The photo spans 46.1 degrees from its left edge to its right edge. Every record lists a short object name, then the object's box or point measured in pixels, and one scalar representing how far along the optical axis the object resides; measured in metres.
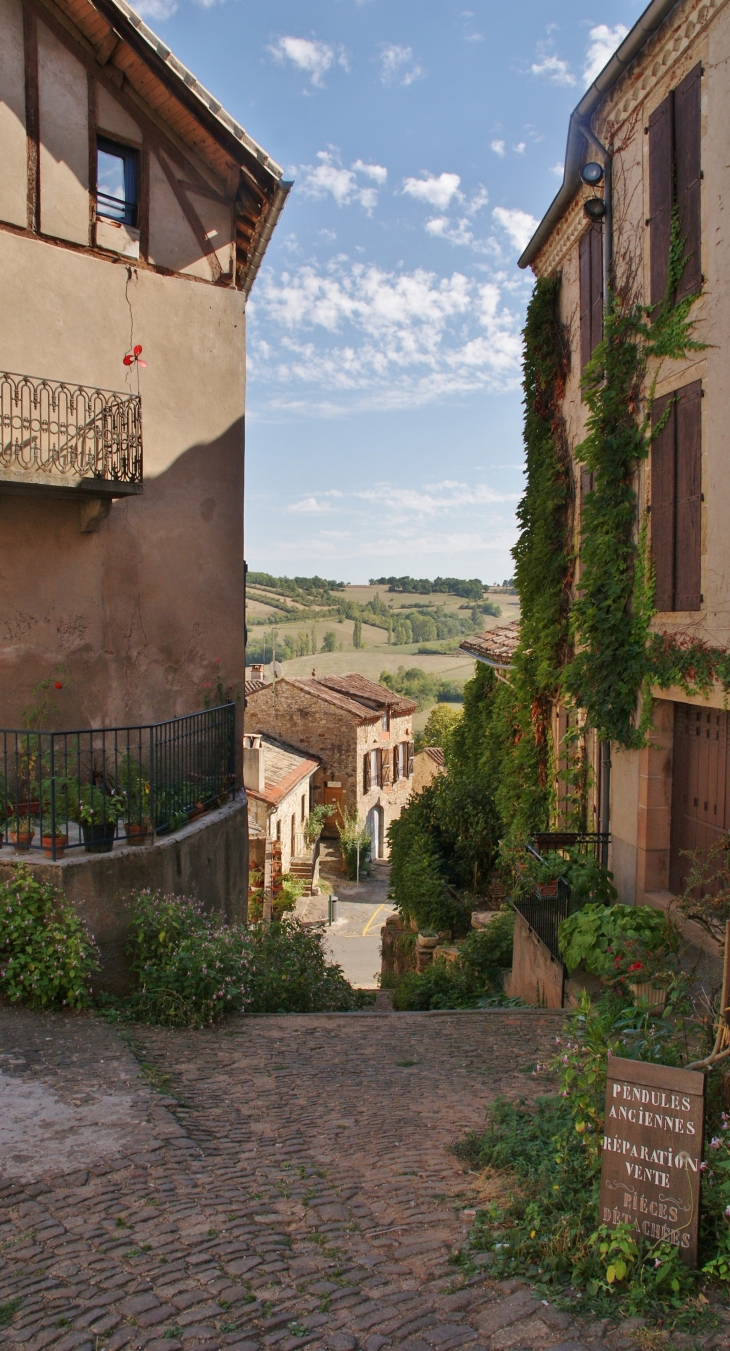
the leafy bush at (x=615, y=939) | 6.59
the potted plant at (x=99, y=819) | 7.27
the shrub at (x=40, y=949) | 6.62
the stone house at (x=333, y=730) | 34.59
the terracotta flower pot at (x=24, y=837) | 7.26
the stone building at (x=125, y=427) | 8.88
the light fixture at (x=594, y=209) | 8.87
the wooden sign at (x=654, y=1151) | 3.32
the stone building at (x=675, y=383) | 6.77
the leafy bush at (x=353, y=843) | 32.94
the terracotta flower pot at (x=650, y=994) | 6.57
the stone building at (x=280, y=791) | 23.25
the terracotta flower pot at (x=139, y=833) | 7.79
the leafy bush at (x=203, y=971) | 6.99
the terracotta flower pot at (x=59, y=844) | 7.27
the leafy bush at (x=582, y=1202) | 3.21
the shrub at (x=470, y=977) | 10.41
